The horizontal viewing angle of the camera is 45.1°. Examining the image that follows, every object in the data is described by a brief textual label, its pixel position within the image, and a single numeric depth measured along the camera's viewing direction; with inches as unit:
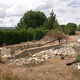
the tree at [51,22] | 874.9
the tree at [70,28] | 836.4
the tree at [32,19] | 985.8
